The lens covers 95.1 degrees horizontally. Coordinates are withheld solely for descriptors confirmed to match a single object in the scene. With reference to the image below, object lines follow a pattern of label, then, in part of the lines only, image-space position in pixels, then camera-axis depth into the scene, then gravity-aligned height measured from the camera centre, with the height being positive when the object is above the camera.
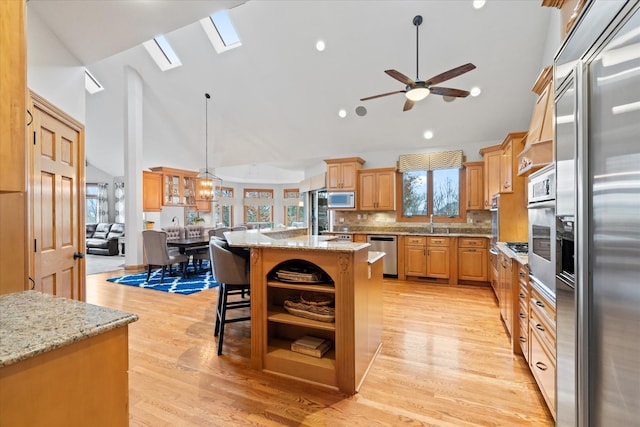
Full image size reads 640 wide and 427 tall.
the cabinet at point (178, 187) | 8.23 +0.79
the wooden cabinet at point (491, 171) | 4.89 +0.71
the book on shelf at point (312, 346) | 2.34 -1.08
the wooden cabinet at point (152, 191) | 7.67 +0.58
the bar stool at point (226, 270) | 2.79 -0.55
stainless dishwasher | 5.70 -0.72
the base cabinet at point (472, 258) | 5.08 -0.81
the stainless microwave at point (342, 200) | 6.40 +0.29
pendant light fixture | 6.43 +0.65
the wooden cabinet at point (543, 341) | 1.72 -0.84
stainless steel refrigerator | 0.87 -0.02
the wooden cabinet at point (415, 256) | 5.47 -0.81
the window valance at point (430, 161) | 5.79 +1.07
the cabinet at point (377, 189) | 6.18 +0.50
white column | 6.26 +1.01
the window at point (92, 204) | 9.97 +0.32
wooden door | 2.21 +0.10
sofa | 8.74 -0.77
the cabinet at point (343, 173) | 6.38 +0.88
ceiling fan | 3.21 +1.50
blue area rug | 4.88 -1.25
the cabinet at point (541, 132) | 2.44 +0.76
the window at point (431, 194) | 5.97 +0.40
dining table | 5.48 -0.62
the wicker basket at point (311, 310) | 2.27 -0.78
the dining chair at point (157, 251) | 5.28 -0.69
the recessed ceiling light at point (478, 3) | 3.84 +2.77
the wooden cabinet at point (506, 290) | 2.80 -0.82
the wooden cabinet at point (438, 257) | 5.31 -0.82
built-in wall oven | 1.59 -0.09
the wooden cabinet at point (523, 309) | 2.32 -0.81
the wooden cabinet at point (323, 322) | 2.13 -0.85
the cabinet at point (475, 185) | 5.46 +0.52
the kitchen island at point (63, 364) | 0.72 -0.42
